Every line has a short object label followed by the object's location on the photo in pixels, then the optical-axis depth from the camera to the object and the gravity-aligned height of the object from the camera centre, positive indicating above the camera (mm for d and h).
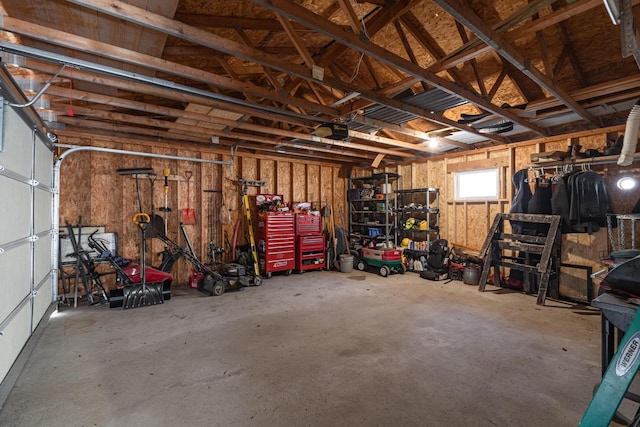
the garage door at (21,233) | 2290 -144
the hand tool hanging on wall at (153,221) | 5359 -77
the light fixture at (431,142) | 5151 +1367
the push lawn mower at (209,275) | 4859 -1042
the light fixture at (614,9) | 1708 +1235
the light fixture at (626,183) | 4122 +422
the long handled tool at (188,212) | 5781 +92
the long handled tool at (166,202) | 5360 +275
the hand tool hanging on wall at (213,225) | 6018 -181
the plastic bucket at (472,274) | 5406 -1133
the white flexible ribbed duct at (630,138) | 3355 +911
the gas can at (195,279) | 5250 -1147
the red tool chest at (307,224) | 6465 -194
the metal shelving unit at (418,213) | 6574 +29
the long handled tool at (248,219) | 5828 -63
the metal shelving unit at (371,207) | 7188 +219
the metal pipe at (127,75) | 2227 +1323
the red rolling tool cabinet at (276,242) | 6016 -561
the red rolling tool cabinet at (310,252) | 6430 -841
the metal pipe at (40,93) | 2367 +1012
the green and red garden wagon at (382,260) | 6199 -985
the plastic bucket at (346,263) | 6570 -1105
